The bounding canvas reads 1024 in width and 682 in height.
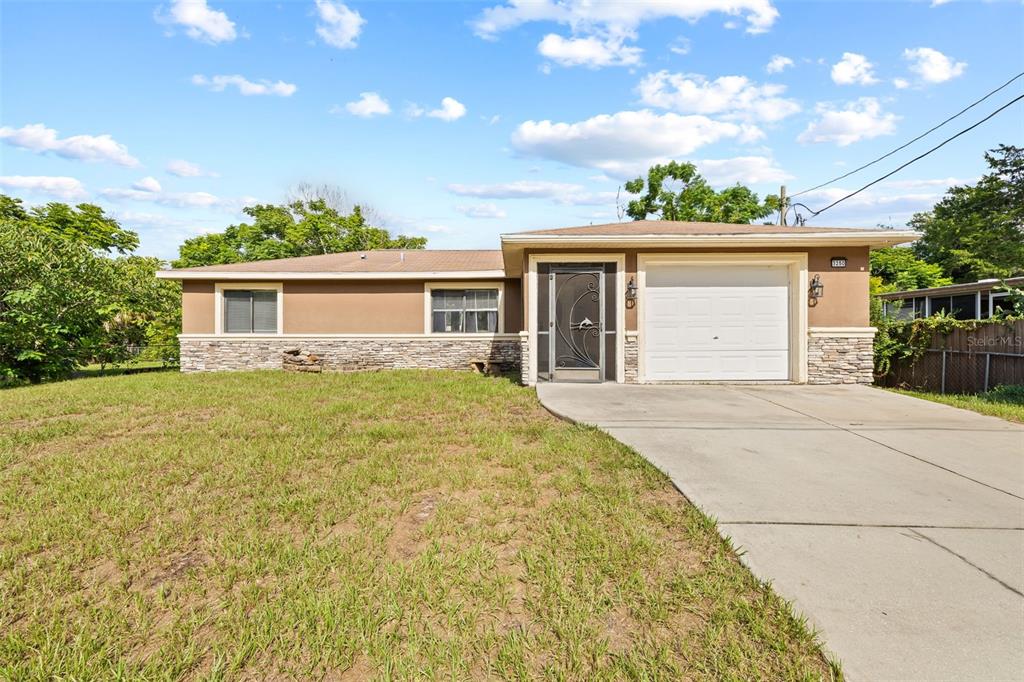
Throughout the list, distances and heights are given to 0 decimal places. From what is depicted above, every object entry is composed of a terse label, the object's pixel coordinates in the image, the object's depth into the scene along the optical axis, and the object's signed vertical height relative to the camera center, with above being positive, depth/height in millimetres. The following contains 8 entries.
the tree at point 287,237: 28469 +6586
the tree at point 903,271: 26219 +4038
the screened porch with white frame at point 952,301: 14211 +1264
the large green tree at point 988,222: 18781 +5296
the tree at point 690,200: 23531 +7458
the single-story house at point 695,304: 8094 +582
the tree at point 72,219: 21281 +5681
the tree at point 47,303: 9875 +738
